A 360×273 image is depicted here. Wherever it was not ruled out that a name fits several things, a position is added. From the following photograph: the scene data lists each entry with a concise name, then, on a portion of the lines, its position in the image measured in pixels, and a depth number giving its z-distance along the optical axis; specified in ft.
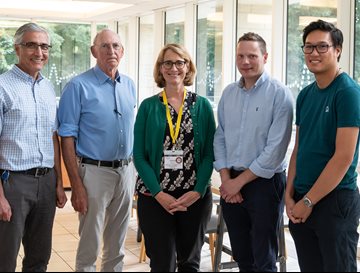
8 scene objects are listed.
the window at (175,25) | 28.89
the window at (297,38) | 20.07
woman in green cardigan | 10.06
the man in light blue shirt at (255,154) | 9.87
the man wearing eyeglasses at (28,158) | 9.86
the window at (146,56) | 32.37
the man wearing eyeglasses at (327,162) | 8.65
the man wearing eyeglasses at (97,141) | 10.83
